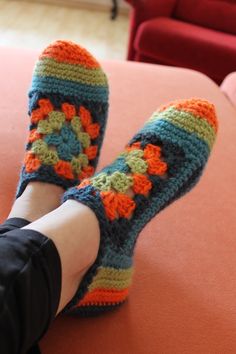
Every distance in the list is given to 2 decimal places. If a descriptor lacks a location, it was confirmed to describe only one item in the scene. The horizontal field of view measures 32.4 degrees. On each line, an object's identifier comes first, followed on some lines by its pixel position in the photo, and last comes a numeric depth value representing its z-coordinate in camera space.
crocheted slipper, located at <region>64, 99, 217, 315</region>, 0.54
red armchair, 1.61
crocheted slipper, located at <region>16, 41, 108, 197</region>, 0.70
